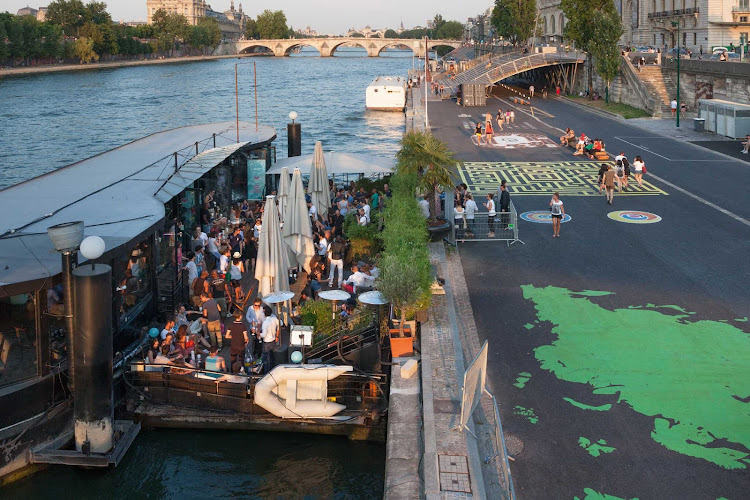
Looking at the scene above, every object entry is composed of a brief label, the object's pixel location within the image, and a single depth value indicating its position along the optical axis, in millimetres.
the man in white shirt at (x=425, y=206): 23453
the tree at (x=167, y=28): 183750
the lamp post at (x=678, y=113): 47688
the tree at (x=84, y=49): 142875
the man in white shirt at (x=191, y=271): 18844
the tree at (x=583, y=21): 65500
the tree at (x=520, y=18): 109562
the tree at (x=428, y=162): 23219
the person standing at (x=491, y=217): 23525
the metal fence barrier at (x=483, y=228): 23016
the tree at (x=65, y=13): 148000
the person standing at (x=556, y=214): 23391
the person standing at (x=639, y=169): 30594
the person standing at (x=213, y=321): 16125
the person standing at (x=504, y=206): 23719
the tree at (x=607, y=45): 58250
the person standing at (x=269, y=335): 14961
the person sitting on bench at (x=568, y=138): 42156
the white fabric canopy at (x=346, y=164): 27312
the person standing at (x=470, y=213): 23641
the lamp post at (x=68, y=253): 12281
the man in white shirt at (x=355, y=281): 17922
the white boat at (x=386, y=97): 80750
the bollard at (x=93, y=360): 12406
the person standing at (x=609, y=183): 27500
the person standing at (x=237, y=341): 14977
